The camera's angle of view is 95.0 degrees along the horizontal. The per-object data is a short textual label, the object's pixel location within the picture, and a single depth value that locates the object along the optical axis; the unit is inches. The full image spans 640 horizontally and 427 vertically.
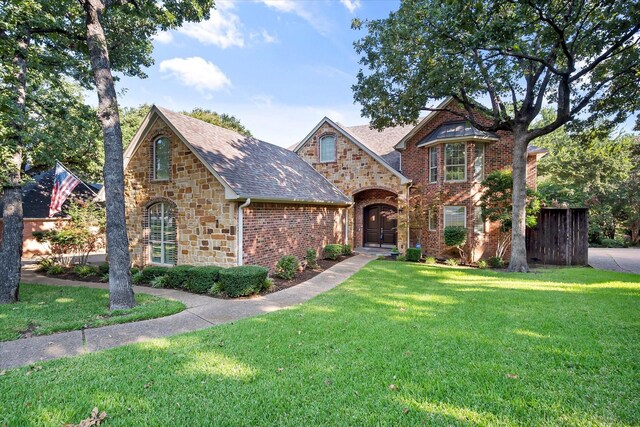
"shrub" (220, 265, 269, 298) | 298.0
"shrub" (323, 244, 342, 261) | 525.0
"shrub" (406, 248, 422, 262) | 547.8
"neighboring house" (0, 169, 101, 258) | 711.7
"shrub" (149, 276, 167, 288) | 355.4
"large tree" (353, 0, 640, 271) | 313.4
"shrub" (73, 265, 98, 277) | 431.5
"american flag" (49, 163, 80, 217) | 447.5
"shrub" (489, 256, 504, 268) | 499.8
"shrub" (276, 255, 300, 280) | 386.3
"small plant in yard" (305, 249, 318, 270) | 458.9
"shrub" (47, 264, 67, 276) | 457.1
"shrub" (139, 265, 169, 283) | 370.9
